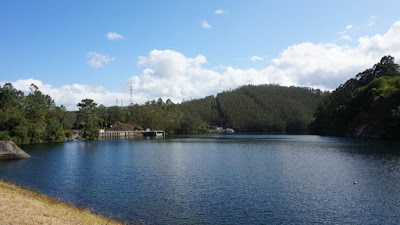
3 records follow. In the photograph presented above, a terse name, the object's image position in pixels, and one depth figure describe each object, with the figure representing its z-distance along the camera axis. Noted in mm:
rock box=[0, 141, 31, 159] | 54625
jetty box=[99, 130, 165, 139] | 151838
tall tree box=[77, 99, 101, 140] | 131000
